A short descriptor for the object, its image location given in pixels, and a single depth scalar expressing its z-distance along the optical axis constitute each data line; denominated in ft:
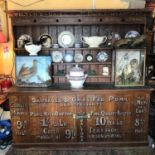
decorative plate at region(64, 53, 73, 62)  9.36
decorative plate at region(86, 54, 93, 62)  9.44
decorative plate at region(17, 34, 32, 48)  9.23
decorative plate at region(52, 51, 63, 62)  9.39
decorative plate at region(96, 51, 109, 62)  9.37
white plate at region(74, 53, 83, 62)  9.43
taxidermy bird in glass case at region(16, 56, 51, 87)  8.94
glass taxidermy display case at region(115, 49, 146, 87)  8.77
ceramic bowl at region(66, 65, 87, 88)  8.59
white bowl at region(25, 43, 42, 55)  8.72
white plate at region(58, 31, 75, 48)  9.28
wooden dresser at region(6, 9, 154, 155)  8.34
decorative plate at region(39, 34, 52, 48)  9.29
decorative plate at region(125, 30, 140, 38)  9.29
